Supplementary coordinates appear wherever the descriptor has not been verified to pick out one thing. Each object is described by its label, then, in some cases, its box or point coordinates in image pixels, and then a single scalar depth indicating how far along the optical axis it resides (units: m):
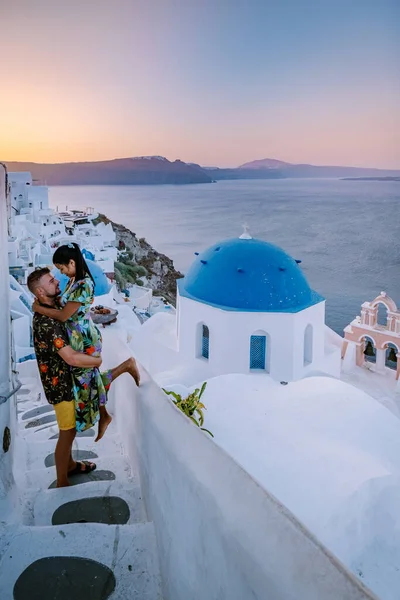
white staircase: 1.88
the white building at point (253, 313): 7.67
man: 2.21
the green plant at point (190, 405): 4.06
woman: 2.23
